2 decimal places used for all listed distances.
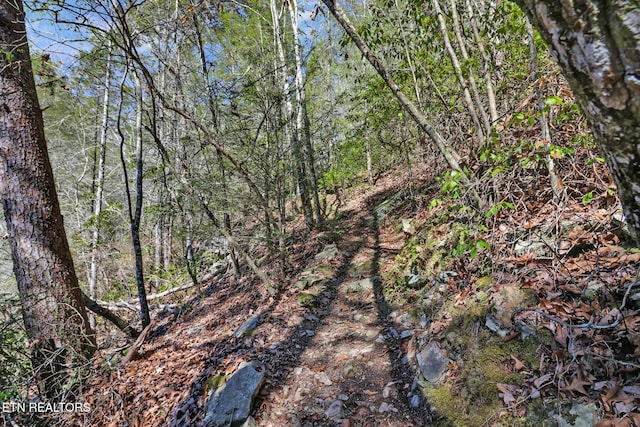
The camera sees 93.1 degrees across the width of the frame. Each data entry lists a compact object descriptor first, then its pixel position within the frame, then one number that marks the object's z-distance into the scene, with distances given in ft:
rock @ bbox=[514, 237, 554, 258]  9.48
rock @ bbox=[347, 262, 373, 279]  18.74
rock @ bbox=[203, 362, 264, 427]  9.45
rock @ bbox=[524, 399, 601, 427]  5.98
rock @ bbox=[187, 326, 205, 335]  17.03
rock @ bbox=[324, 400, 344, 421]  9.37
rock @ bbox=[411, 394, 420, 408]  9.06
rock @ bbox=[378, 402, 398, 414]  9.29
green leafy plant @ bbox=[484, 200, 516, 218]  8.95
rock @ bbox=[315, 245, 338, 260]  21.72
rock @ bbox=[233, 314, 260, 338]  13.99
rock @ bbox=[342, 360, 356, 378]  11.02
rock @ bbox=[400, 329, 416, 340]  11.81
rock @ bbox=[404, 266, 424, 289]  14.12
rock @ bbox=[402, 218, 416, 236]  20.32
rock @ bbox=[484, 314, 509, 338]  8.43
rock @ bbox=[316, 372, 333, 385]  10.80
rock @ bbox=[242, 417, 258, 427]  9.27
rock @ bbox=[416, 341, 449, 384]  9.25
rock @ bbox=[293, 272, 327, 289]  17.89
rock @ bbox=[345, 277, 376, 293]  16.95
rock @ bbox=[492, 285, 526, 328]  8.60
